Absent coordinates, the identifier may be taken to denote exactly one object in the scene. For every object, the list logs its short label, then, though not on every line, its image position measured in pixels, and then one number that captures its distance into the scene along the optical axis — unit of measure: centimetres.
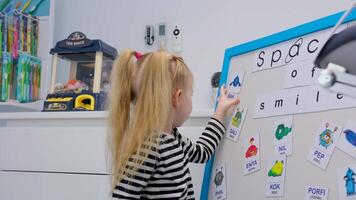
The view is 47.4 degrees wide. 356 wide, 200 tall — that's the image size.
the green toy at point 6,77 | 191
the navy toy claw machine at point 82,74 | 156
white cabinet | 140
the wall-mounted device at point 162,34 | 185
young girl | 103
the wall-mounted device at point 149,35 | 188
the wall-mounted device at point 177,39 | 183
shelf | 191
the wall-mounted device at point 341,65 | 40
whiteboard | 87
